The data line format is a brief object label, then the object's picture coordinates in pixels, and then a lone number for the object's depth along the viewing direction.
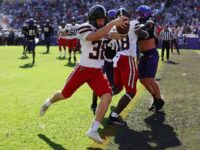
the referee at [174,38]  27.99
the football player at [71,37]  20.47
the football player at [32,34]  19.67
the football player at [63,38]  21.06
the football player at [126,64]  7.37
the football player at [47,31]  27.50
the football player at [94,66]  6.09
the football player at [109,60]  8.67
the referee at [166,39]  22.12
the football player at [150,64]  8.33
